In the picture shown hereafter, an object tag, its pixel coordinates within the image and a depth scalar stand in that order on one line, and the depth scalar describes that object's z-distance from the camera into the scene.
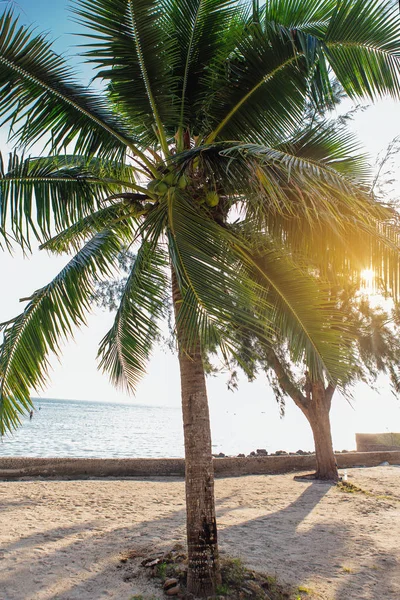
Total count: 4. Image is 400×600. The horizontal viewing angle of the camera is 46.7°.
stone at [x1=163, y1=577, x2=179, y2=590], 4.35
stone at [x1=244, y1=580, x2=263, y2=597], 4.21
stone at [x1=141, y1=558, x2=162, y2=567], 4.93
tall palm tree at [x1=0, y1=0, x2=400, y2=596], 3.82
